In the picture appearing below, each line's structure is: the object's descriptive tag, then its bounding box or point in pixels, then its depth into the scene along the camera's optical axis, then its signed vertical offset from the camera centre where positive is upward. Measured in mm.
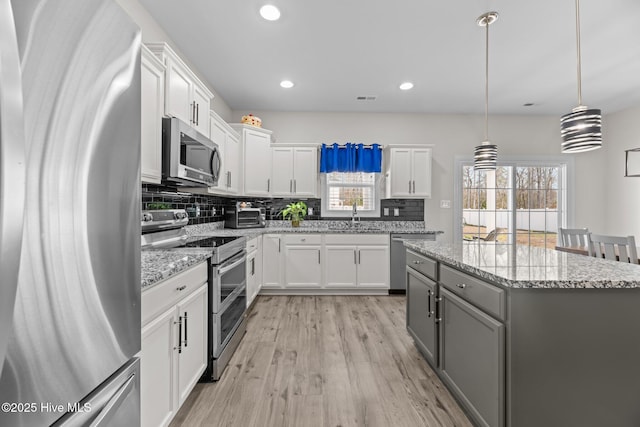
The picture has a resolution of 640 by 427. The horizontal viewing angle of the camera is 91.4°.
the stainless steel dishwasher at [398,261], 4285 -667
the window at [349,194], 4949 +294
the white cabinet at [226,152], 3246 +722
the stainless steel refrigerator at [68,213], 475 +0
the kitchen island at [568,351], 1318 -590
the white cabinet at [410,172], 4652 +603
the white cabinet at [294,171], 4609 +616
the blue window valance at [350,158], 4730 +827
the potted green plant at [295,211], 4668 +23
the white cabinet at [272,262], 4195 -666
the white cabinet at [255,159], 4152 +741
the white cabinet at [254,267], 3418 -651
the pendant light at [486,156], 2732 +493
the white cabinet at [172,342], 1302 -645
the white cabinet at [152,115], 1873 +621
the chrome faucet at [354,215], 4871 -40
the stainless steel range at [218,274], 2113 -472
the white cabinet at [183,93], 2168 +961
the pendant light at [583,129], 1843 +496
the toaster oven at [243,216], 4234 -48
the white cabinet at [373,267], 4262 -745
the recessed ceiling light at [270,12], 2385 +1570
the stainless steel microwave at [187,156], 2150 +437
